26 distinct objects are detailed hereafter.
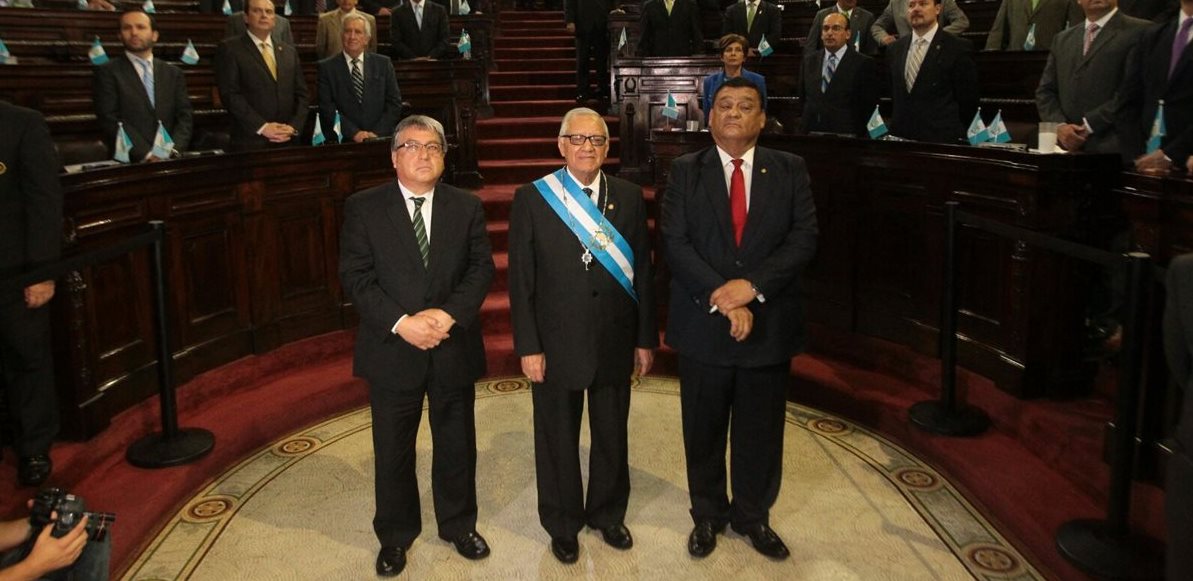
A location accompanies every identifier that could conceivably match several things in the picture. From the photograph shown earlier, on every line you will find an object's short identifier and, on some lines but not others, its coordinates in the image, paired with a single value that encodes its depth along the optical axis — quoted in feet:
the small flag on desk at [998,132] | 12.66
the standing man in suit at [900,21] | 19.54
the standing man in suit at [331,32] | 20.38
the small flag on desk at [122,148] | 13.16
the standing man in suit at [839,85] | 15.85
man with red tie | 8.99
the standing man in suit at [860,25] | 21.50
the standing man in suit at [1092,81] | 12.67
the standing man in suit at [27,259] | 10.15
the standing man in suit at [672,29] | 24.34
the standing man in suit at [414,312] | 8.78
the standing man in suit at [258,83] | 15.51
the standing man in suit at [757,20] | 23.90
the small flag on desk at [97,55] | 16.60
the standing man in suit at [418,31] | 23.30
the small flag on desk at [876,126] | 14.48
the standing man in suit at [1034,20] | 18.98
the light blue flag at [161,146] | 13.08
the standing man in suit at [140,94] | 14.34
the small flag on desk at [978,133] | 12.78
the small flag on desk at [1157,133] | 11.06
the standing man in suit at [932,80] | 14.35
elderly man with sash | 9.01
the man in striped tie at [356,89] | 17.34
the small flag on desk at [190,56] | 17.83
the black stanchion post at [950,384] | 11.69
